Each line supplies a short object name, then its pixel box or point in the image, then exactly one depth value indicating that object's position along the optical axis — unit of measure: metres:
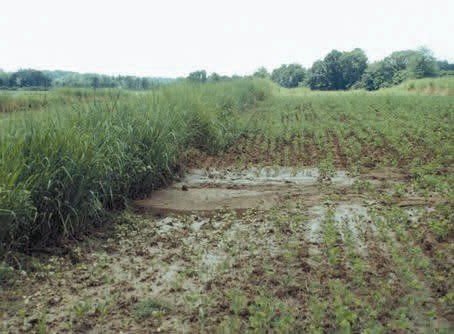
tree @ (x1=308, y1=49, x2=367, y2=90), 60.78
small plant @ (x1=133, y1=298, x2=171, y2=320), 3.45
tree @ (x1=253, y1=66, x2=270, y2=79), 49.19
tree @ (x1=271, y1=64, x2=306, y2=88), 75.12
